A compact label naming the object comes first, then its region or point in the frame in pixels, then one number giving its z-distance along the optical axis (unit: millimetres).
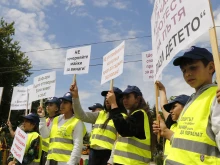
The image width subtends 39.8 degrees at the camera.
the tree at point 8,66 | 24219
